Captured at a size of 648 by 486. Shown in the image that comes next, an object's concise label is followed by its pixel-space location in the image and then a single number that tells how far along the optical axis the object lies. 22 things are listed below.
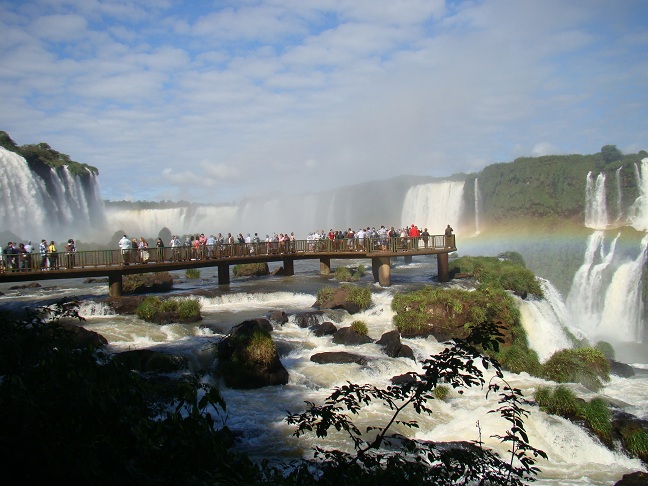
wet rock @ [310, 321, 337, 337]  17.30
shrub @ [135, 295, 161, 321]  18.29
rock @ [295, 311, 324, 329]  18.28
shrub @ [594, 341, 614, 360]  22.51
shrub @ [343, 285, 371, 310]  20.64
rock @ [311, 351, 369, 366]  14.43
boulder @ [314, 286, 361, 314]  20.47
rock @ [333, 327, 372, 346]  16.53
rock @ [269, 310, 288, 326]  18.34
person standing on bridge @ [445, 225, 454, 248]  28.09
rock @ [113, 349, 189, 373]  12.70
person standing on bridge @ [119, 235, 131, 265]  22.94
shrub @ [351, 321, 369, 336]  17.17
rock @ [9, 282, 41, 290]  27.70
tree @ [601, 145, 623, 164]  55.28
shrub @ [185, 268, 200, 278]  31.75
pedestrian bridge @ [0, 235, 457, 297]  21.12
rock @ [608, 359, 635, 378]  17.48
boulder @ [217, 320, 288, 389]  12.71
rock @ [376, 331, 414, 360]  15.45
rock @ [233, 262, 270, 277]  32.62
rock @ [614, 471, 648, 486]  8.84
